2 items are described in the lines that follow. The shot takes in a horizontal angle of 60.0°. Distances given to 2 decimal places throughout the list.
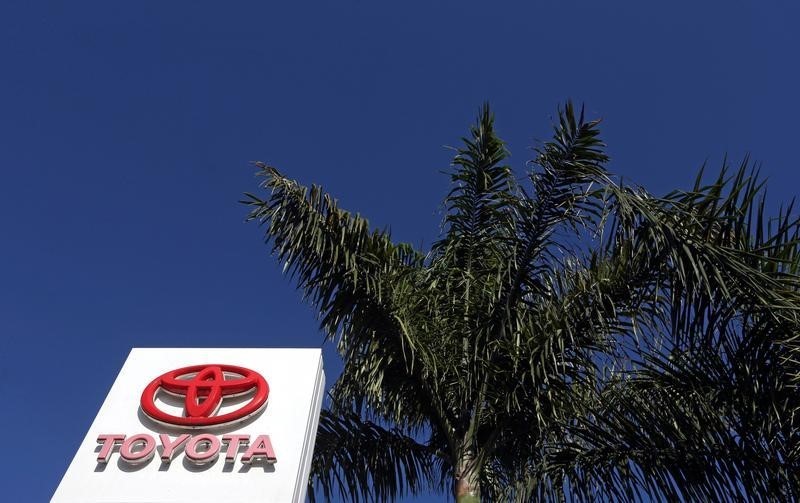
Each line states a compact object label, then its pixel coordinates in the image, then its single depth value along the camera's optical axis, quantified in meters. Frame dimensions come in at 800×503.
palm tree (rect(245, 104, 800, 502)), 6.21
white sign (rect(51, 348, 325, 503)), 7.64
